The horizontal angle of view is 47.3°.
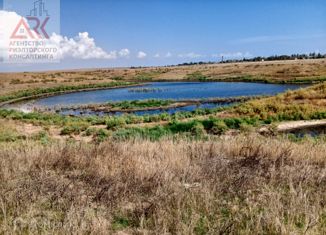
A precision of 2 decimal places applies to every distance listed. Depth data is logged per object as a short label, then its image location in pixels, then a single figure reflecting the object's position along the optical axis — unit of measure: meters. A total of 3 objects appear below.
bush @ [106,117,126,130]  23.44
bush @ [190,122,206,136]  18.91
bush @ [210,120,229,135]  19.85
